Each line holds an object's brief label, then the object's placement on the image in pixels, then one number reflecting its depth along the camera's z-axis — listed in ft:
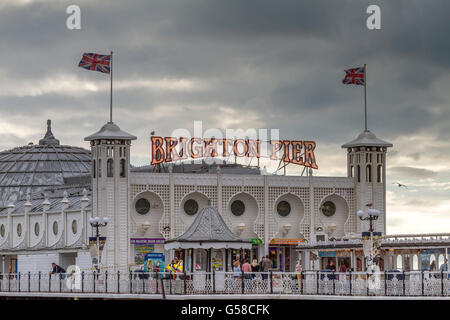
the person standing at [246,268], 233.35
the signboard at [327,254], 303.19
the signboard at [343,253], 296.51
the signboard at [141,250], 312.07
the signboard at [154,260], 307.37
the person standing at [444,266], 251.78
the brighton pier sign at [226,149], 321.93
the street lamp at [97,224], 258.78
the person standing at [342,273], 224.70
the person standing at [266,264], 239.21
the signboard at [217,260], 246.06
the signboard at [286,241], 326.03
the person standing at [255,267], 235.61
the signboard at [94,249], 273.38
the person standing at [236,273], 225.15
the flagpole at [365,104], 330.75
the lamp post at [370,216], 233.76
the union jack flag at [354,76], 322.55
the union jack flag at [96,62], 306.14
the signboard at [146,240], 311.47
